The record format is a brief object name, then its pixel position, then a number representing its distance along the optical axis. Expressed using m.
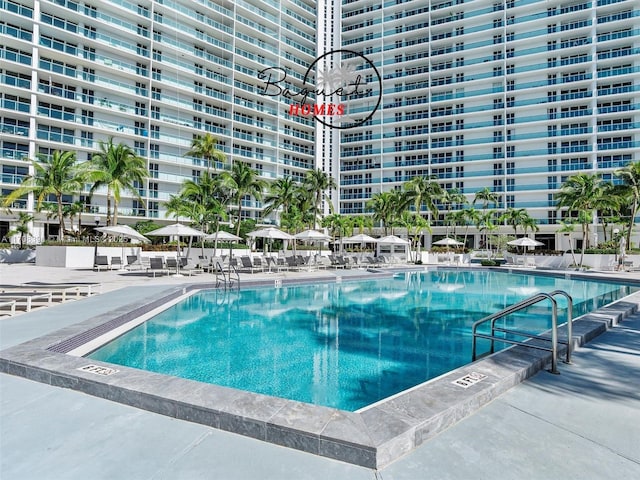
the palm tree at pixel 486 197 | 47.44
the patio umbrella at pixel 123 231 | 18.48
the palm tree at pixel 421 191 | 35.09
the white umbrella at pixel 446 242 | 34.15
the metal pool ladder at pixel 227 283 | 14.15
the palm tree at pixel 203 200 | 27.39
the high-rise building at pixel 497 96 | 45.84
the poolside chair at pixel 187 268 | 18.28
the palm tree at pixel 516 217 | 43.74
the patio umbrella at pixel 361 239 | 26.48
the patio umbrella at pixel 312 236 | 23.69
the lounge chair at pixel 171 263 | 17.76
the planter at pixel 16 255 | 25.75
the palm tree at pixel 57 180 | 23.62
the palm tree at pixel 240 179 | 30.14
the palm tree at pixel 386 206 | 37.84
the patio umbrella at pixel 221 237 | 21.20
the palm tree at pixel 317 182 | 37.22
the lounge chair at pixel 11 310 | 7.50
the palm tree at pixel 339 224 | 43.41
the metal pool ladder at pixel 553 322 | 4.31
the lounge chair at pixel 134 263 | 20.47
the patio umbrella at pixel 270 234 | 21.55
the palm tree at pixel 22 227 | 28.95
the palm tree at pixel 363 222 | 42.43
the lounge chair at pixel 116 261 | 19.39
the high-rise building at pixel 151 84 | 31.56
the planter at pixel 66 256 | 22.25
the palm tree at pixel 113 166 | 23.77
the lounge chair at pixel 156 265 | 17.22
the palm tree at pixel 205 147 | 31.89
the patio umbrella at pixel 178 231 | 17.92
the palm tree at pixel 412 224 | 37.66
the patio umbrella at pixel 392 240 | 27.78
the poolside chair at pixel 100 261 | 19.23
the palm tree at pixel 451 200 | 48.68
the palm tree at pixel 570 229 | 28.44
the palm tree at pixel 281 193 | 36.28
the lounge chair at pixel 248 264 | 20.16
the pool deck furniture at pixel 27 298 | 8.07
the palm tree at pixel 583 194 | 27.06
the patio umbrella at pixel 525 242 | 30.45
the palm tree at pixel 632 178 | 26.17
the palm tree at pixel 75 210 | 28.84
